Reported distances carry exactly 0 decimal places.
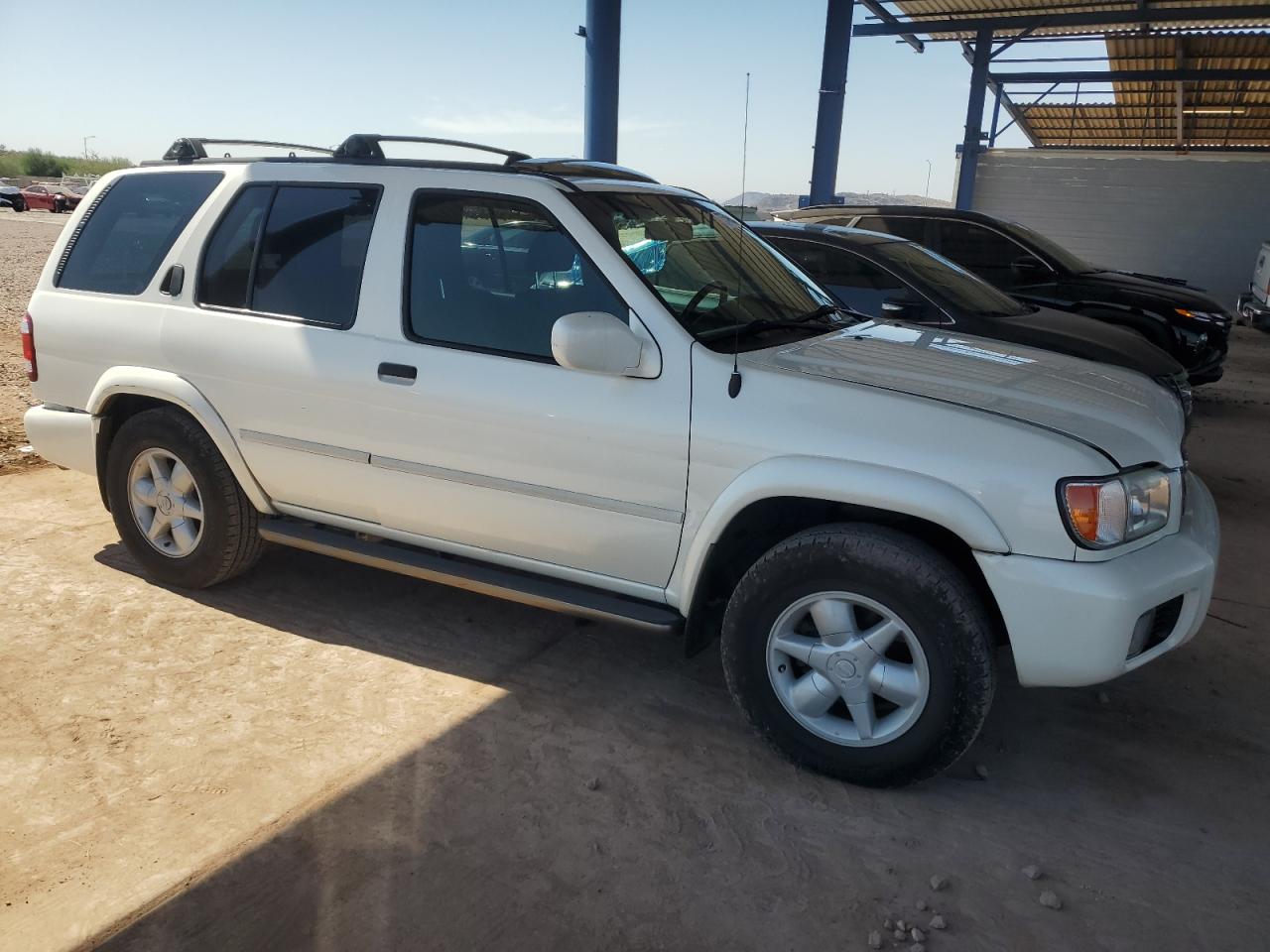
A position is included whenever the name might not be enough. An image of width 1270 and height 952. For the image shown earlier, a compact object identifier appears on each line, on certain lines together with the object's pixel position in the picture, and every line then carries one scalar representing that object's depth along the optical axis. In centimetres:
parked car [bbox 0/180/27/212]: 3962
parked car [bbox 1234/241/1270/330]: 1120
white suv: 275
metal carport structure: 1441
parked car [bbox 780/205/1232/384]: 828
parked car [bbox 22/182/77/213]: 4028
